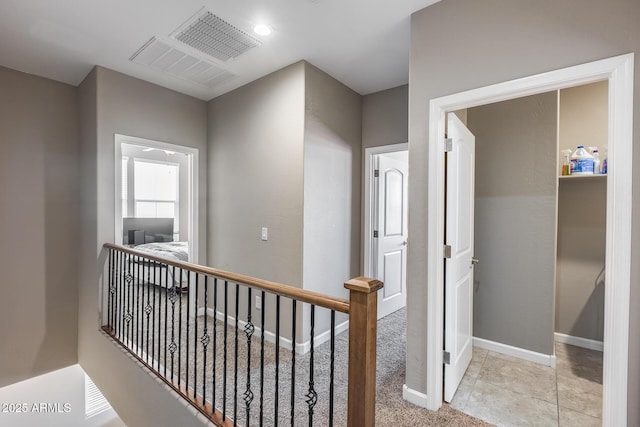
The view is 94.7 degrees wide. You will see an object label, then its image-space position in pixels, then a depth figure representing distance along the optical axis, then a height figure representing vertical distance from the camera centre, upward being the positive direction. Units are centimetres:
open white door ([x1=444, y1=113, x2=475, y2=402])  198 -31
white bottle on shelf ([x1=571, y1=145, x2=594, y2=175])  259 +42
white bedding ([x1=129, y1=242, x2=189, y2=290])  394 -54
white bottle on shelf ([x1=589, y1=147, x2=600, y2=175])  261 +45
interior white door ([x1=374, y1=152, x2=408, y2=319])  356 -27
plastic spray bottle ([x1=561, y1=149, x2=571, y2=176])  271 +45
